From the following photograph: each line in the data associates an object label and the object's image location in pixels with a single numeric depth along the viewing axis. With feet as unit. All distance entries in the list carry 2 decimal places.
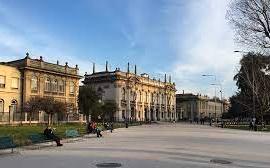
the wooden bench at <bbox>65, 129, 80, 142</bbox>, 68.11
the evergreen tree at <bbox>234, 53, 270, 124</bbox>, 127.22
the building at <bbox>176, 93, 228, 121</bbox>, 333.32
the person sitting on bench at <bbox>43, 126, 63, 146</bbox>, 54.16
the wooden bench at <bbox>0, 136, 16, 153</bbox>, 43.66
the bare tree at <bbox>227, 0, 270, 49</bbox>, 66.05
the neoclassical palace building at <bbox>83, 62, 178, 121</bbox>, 227.80
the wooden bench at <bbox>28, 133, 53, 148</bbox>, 53.29
